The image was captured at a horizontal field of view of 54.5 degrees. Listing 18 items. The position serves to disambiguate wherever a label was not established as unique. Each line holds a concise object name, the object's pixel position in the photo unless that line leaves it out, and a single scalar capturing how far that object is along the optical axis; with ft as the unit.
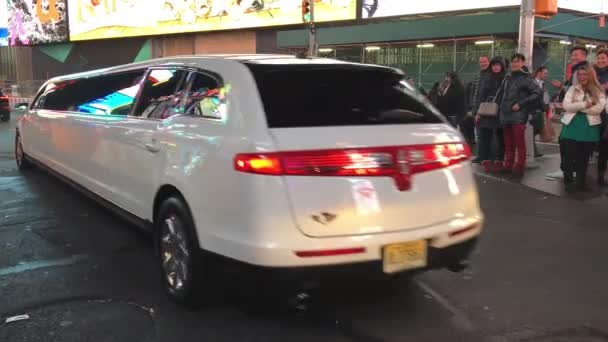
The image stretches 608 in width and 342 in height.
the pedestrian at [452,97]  37.99
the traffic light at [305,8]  62.18
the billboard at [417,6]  79.28
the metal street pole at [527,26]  32.51
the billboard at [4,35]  174.79
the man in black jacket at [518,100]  27.73
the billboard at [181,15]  101.86
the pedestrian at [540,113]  31.18
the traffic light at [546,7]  32.09
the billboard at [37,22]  149.38
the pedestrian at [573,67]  26.40
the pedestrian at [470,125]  40.42
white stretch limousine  10.64
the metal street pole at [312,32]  59.01
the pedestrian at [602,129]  26.63
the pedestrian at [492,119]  30.01
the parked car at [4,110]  70.63
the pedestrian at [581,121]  24.80
